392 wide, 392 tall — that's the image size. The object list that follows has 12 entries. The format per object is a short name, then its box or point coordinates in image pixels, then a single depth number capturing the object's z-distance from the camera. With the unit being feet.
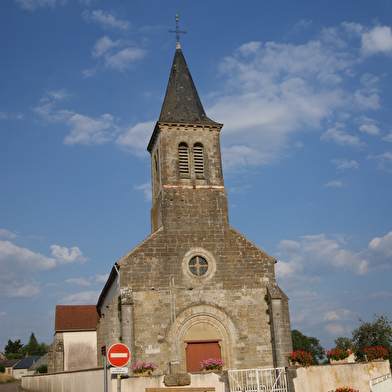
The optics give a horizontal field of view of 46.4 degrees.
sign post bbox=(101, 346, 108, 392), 41.78
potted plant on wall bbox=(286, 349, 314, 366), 47.34
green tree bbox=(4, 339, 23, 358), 347.73
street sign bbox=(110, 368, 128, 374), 34.07
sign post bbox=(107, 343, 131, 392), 34.50
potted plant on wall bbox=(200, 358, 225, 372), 49.42
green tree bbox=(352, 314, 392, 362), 89.93
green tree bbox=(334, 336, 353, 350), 116.86
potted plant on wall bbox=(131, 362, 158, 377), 47.67
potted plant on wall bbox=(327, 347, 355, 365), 49.39
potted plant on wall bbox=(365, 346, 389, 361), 51.16
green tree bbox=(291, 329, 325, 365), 233.68
